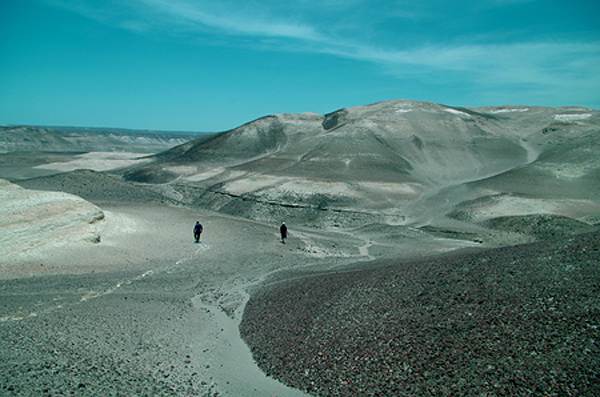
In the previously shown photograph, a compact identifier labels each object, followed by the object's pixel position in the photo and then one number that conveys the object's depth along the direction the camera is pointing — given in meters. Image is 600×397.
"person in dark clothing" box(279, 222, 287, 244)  23.39
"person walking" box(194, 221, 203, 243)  20.94
